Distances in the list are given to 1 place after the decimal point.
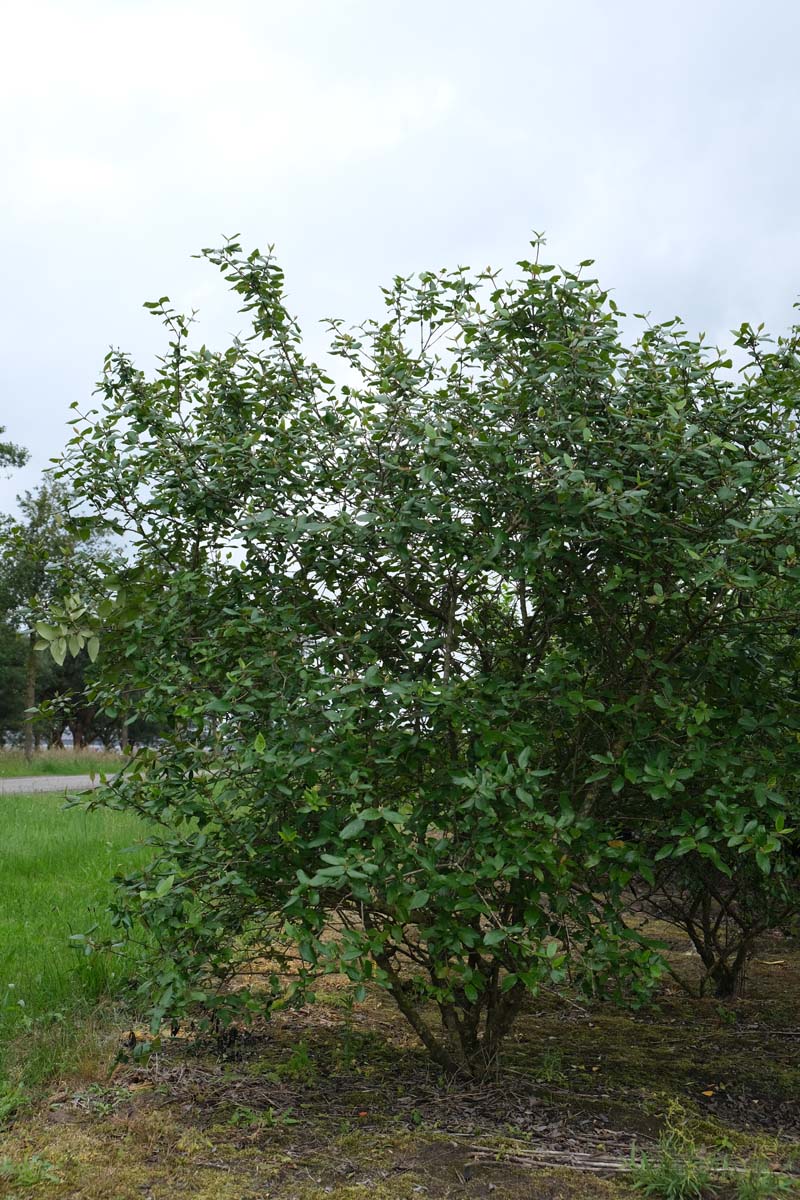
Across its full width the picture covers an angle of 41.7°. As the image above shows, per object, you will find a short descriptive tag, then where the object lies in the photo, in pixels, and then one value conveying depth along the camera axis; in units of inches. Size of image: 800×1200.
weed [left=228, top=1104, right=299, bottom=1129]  139.1
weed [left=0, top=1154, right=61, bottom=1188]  121.2
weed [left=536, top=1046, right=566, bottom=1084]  157.0
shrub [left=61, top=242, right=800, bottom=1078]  125.3
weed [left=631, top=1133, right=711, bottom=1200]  118.7
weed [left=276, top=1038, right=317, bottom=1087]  156.3
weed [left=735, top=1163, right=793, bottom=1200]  116.9
